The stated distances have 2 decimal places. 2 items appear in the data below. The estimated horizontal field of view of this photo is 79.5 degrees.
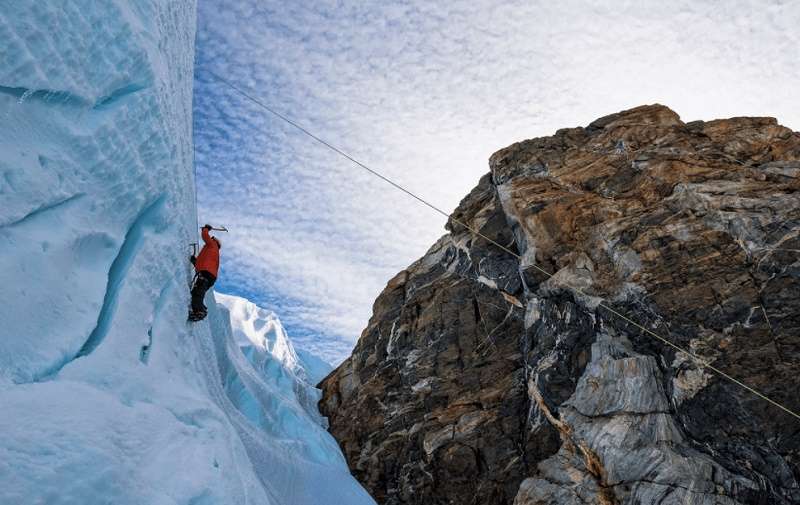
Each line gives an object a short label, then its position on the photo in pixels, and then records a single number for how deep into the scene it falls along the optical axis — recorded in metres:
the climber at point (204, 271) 9.05
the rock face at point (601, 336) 11.62
